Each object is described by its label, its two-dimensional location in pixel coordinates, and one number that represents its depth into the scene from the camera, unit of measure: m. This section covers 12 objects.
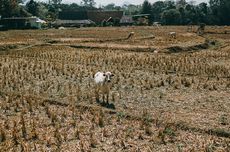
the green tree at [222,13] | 68.94
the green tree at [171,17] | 74.56
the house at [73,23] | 75.95
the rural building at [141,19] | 74.68
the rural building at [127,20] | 76.44
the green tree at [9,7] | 64.62
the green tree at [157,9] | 91.41
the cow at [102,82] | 14.07
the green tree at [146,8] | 87.51
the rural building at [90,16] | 81.54
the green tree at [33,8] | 82.59
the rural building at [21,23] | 65.81
